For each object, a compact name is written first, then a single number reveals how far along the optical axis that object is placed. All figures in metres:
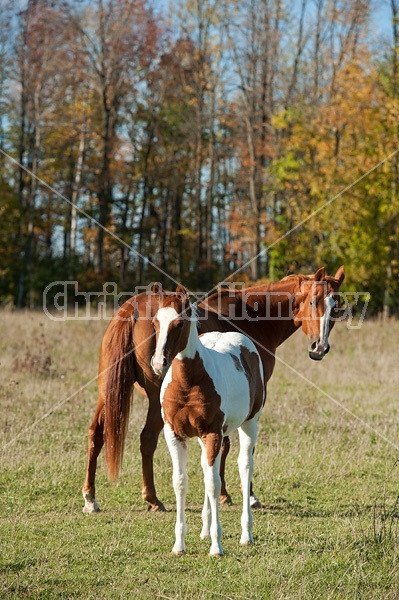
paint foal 9.98
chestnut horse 13.15
